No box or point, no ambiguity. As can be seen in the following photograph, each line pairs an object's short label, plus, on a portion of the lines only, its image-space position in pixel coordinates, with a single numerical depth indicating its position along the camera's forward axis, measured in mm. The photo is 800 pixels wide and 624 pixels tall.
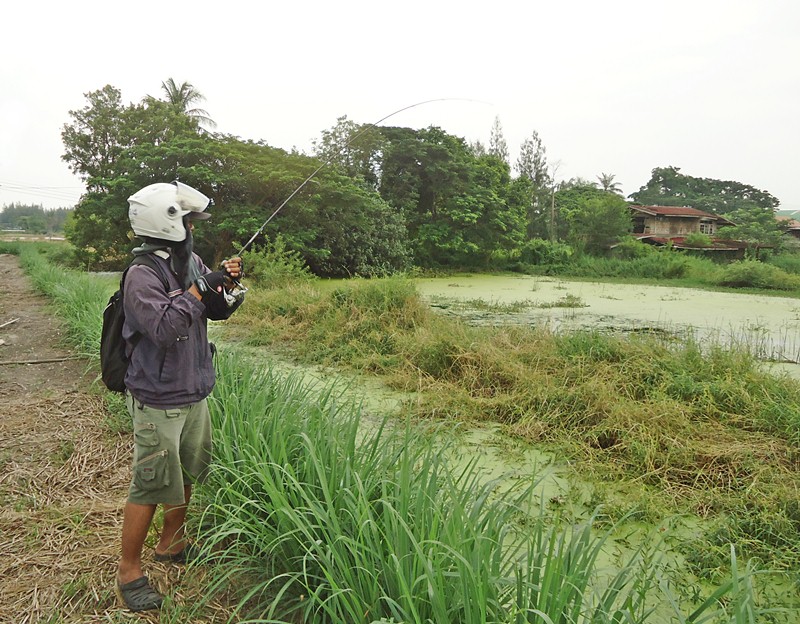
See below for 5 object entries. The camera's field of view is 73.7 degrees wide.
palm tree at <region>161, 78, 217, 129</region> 17859
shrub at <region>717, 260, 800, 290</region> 14117
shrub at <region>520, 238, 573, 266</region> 19547
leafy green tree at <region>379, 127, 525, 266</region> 17016
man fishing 1364
